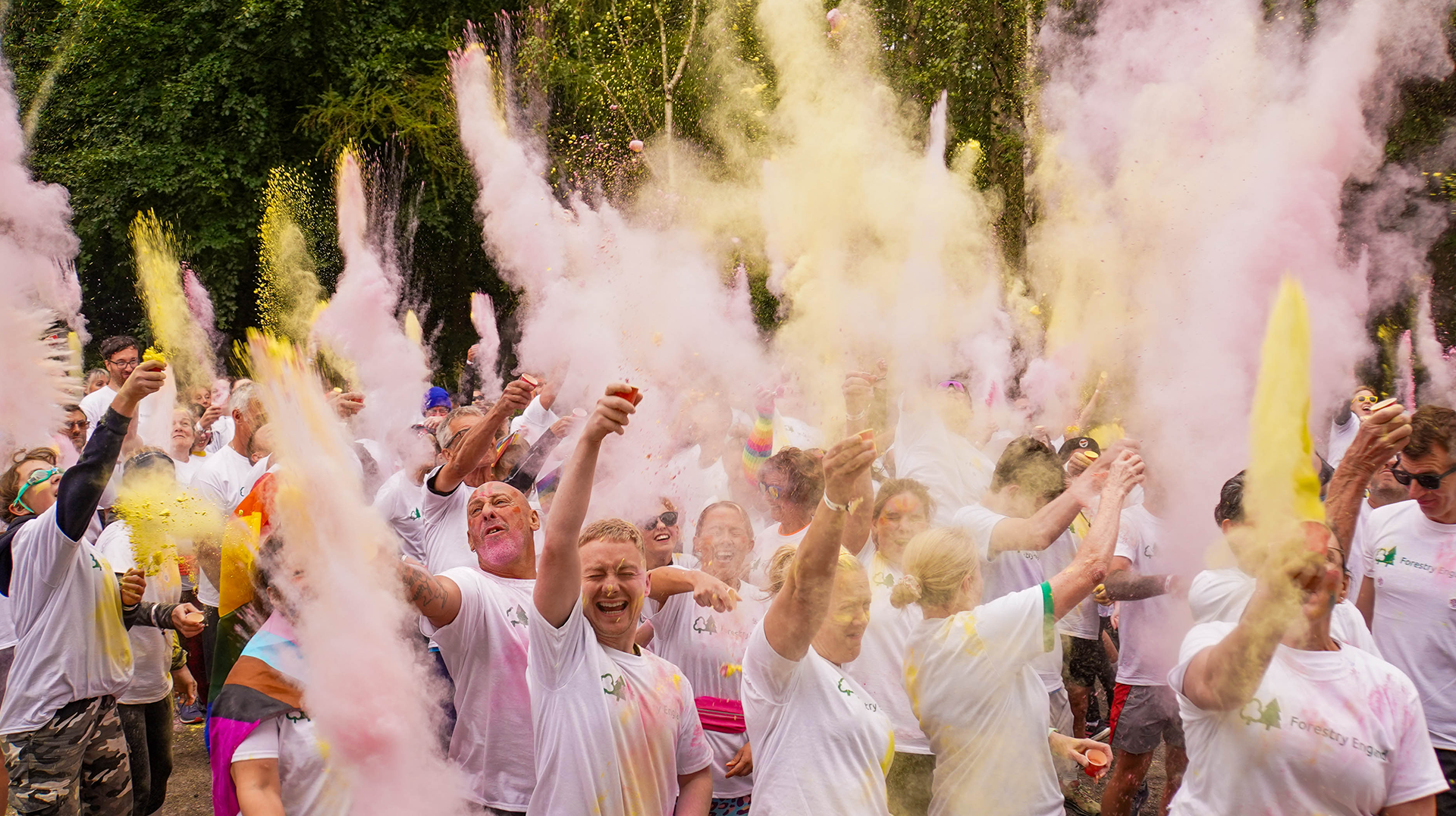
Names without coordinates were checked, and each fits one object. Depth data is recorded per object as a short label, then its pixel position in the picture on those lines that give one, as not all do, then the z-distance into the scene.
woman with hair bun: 3.08
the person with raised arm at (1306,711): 2.62
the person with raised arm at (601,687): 2.70
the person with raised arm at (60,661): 4.01
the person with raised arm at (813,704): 2.60
